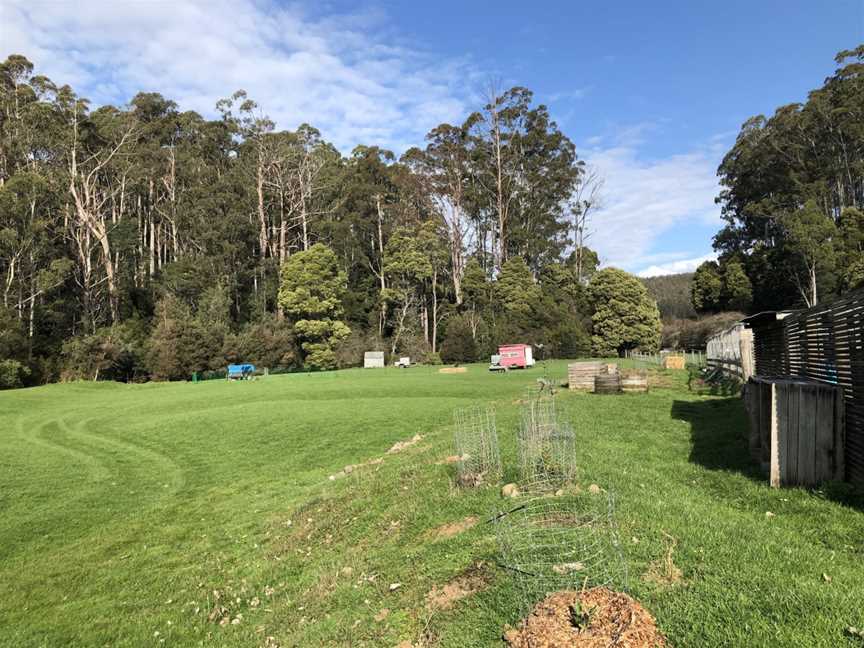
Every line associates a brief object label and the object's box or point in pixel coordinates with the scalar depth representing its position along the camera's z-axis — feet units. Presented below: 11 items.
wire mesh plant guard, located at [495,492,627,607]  12.53
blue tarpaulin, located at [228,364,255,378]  123.85
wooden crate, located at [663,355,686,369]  90.84
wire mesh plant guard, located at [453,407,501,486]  22.79
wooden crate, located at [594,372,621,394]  56.80
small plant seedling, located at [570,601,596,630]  10.48
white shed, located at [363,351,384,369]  149.18
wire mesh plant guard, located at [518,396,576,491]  20.42
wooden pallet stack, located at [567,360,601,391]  64.97
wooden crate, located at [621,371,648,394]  56.75
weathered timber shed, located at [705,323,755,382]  50.65
